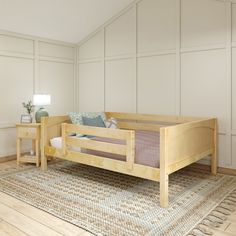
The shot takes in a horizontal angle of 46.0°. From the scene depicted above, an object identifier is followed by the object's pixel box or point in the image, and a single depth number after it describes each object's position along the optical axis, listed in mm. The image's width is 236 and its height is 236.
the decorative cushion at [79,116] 3889
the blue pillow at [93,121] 3748
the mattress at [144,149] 2697
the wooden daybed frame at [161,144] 2566
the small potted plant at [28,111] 4055
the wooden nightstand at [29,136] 3859
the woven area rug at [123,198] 2214
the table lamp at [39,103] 4012
